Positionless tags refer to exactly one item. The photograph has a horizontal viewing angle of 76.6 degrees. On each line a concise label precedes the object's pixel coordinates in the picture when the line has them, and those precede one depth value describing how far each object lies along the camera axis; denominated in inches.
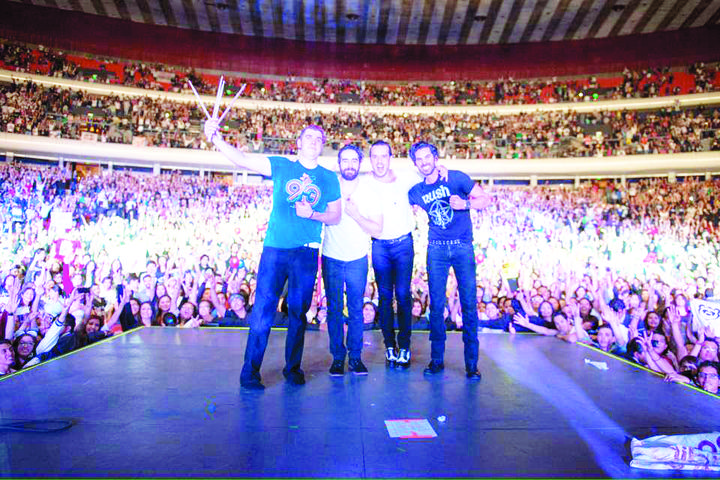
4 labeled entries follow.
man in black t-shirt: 121.6
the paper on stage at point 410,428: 78.7
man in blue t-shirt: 107.3
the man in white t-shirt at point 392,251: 125.2
